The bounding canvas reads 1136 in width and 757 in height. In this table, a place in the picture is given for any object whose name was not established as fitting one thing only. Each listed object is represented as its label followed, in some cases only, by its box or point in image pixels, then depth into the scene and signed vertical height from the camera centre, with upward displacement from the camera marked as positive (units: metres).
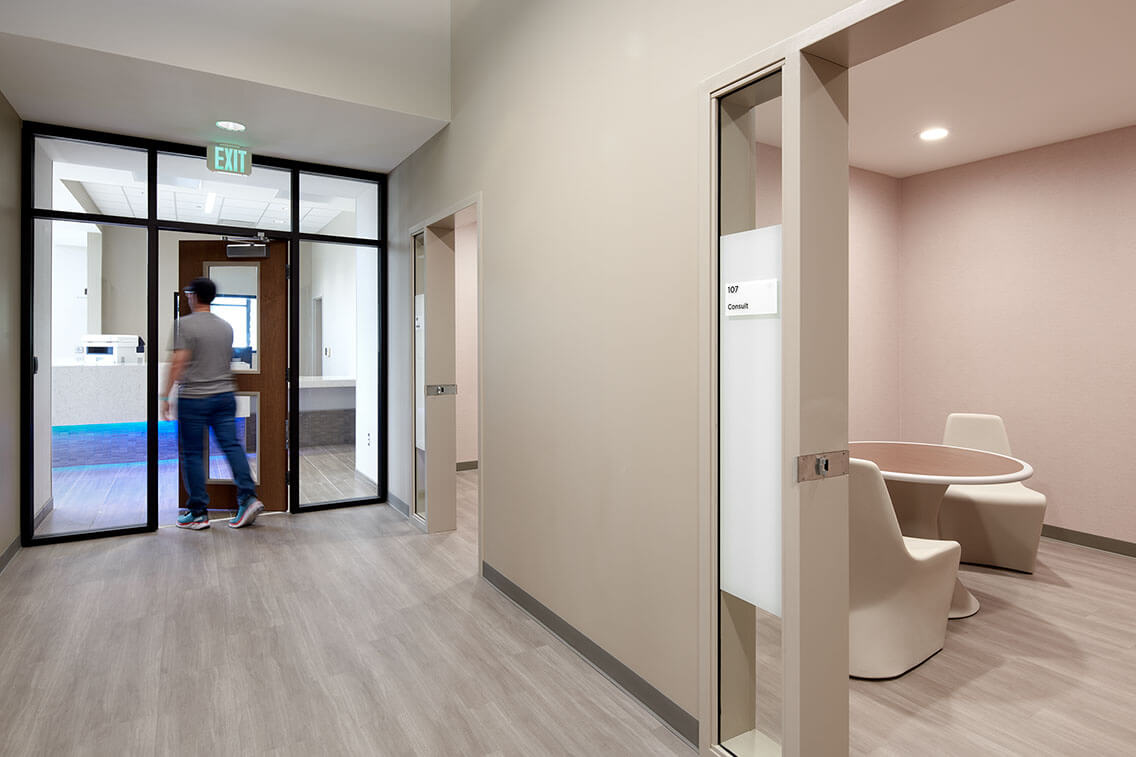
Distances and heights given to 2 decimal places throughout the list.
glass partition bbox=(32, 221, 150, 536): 4.35 -0.01
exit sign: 4.30 +1.47
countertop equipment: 6.66 +0.34
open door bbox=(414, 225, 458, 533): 4.33 +0.00
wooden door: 4.81 +0.04
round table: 2.95 -0.44
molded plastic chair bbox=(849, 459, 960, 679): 2.42 -0.81
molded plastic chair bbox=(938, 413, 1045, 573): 3.63 -0.82
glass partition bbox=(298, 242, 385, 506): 5.50 +0.07
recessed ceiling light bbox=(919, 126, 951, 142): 4.18 +1.58
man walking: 4.38 -0.12
